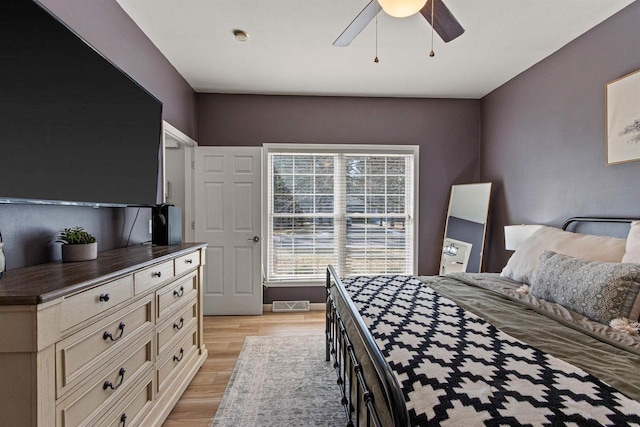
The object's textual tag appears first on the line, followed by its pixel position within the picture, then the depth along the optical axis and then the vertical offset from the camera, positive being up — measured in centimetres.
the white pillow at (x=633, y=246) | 171 -19
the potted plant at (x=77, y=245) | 152 -17
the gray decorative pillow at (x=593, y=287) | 145 -39
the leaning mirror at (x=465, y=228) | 354 -20
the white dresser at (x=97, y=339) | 95 -52
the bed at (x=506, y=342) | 85 -53
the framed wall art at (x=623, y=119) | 208 +66
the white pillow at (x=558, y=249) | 189 -25
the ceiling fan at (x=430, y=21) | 172 +116
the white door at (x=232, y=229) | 369 -20
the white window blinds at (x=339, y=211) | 391 +1
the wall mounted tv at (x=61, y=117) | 116 +45
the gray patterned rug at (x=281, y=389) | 186 -125
